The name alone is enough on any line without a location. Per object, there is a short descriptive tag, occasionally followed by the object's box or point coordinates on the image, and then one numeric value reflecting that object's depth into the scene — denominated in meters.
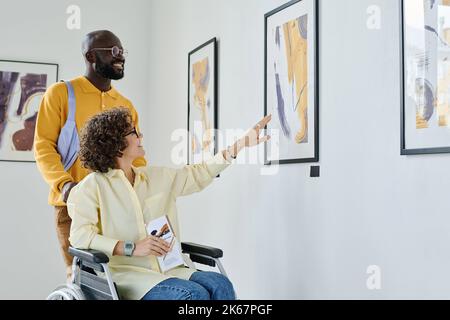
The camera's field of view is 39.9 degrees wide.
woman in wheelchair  2.16
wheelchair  2.06
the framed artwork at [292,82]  2.55
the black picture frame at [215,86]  3.44
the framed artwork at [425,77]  1.90
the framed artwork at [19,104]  4.33
